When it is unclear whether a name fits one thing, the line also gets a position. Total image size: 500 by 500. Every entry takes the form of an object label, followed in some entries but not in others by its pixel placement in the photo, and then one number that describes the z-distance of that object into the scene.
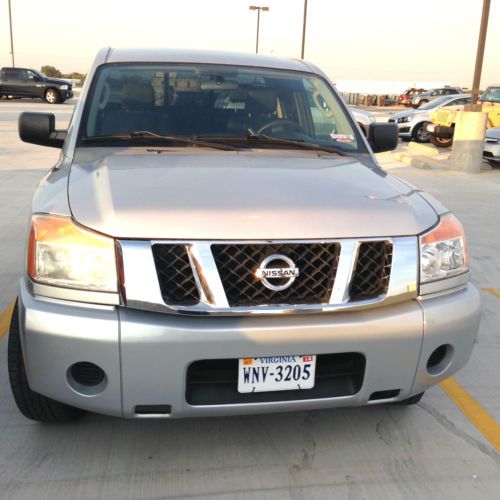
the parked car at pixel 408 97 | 39.66
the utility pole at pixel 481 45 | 12.24
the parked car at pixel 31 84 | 31.50
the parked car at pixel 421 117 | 18.61
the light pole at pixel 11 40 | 45.00
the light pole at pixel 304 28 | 32.03
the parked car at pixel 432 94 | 28.25
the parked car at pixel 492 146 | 13.02
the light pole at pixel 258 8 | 45.56
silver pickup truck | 2.15
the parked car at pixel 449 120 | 16.70
